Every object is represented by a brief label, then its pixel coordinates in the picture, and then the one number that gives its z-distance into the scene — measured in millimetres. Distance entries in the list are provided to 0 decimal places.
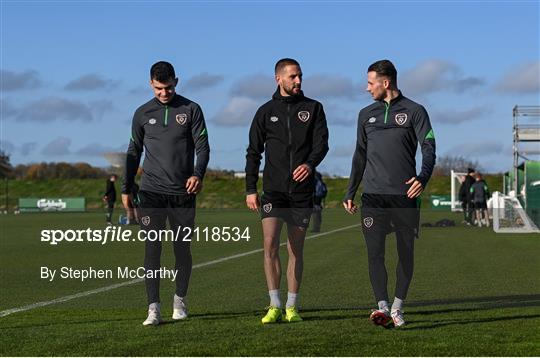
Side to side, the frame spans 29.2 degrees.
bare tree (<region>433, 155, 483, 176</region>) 100750
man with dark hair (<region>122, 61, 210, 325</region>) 8656
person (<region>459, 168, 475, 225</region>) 35772
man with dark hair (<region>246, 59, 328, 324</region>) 8555
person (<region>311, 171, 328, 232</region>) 27141
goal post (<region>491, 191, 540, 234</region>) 30406
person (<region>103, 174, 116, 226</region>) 36156
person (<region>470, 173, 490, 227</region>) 34312
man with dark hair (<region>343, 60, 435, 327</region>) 8297
